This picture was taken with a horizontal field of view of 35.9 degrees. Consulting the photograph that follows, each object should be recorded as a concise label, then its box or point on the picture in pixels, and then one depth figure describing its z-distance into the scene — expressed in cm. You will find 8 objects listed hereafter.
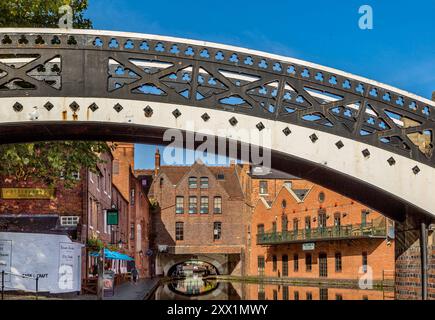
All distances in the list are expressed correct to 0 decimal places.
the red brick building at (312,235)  4684
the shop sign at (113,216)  3294
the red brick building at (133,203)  5575
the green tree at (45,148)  1986
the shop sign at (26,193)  3007
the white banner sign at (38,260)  2533
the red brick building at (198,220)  7031
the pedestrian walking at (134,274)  4744
